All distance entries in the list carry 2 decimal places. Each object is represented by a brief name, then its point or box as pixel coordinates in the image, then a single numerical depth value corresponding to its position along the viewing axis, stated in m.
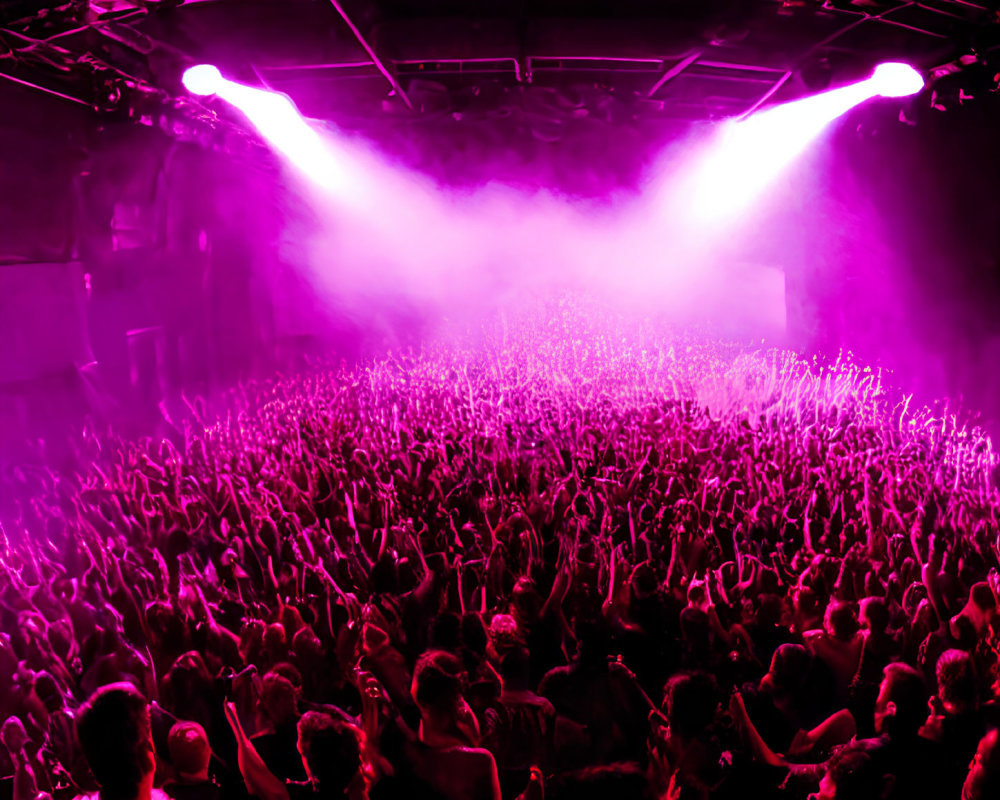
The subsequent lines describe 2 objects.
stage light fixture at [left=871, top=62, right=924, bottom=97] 4.70
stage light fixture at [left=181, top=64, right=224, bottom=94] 4.81
